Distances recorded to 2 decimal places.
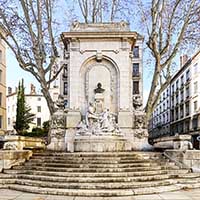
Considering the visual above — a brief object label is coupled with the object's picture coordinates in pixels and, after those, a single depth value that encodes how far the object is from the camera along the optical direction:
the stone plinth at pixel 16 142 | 10.58
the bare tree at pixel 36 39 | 17.50
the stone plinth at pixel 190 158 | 9.58
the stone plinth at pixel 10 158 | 9.57
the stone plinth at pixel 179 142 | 10.53
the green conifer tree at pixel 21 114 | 38.17
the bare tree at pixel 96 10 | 19.43
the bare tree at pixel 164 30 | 17.57
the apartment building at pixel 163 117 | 58.58
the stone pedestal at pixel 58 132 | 13.26
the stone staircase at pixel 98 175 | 7.64
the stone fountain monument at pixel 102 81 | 13.16
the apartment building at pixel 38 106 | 58.65
